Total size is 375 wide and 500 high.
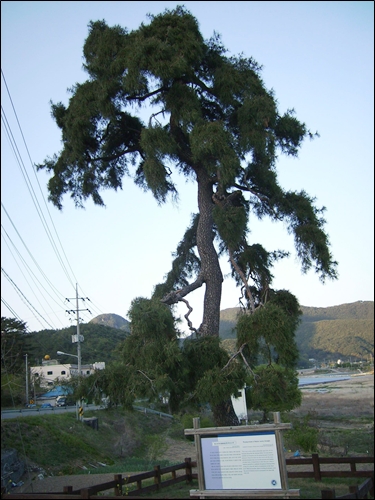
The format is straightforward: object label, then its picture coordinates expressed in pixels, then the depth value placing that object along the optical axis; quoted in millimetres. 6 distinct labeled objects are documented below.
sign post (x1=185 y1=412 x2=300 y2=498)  7004
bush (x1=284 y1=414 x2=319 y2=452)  17328
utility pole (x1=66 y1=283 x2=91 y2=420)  27753
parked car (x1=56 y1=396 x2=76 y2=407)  39312
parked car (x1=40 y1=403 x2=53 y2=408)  36725
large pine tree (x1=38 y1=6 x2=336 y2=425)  12602
